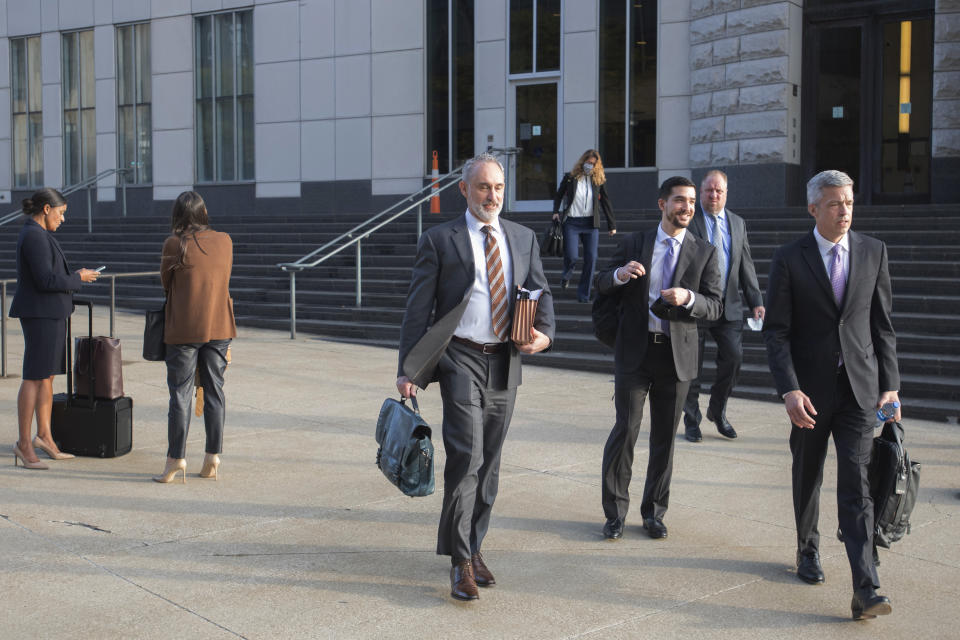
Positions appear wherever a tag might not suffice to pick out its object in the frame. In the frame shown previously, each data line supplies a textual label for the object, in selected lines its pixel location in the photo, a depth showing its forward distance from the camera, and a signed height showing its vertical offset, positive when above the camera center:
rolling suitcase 7.18 -1.25
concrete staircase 10.28 -0.57
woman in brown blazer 6.52 -0.48
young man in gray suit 5.51 -0.54
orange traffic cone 20.12 +0.65
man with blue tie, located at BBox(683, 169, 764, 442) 7.87 -0.37
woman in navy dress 6.90 -0.40
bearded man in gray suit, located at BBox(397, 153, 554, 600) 4.73 -0.46
